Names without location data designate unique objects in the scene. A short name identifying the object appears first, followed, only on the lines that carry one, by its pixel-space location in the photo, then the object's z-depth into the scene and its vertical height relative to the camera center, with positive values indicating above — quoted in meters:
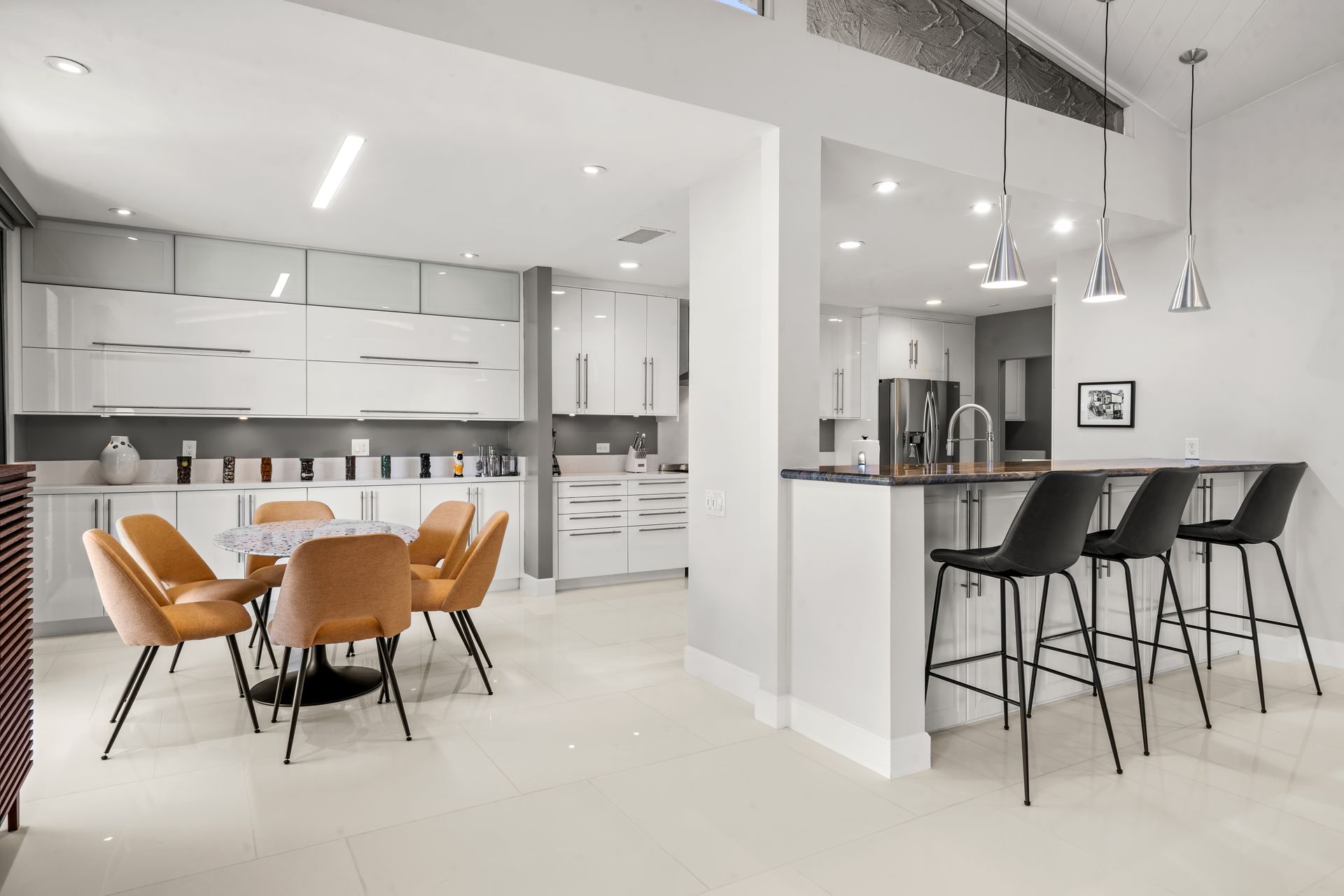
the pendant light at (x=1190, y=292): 3.76 +0.76
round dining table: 3.29 -0.46
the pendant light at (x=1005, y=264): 3.14 +0.76
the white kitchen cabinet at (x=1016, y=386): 7.97 +0.62
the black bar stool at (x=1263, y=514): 3.52 -0.33
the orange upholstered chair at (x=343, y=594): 2.83 -0.57
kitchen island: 2.69 -0.61
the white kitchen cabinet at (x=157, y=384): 4.54 +0.38
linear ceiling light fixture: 3.39 +1.34
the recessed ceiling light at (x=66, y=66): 2.66 +1.34
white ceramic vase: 4.79 -0.12
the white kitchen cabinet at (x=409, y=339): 5.32 +0.78
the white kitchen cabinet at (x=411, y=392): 5.35 +0.39
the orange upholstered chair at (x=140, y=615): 2.84 -0.67
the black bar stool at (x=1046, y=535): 2.58 -0.32
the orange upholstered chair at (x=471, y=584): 3.44 -0.64
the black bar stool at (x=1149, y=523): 3.04 -0.32
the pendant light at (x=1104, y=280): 3.44 +0.75
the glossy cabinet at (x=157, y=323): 4.52 +0.77
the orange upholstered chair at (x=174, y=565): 3.48 -0.60
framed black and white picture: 5.01 +0.28
